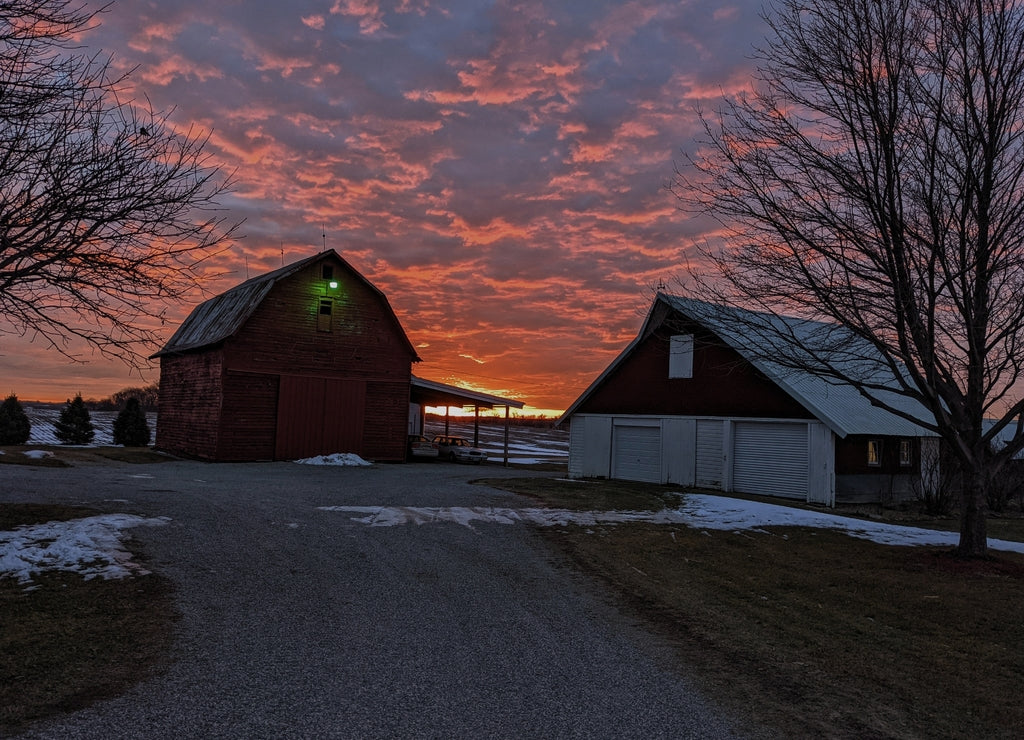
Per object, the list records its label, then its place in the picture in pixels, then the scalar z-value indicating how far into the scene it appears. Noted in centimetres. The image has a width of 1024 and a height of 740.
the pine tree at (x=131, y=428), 3962
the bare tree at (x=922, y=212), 1055
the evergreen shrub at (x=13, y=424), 3700
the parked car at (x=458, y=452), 3397
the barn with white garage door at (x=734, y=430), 2105
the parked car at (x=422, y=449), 3238
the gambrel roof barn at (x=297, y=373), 2583
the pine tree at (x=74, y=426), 3919
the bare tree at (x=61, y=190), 755
